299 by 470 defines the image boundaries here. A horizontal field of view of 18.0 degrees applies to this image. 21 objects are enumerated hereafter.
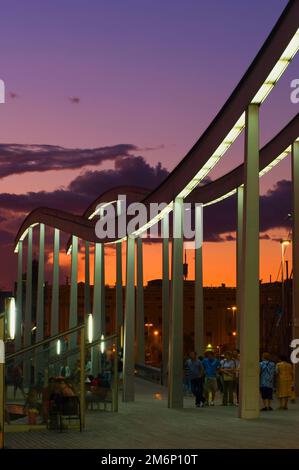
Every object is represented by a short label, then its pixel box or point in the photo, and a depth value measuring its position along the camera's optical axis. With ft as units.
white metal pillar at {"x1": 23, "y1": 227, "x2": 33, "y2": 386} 176.65
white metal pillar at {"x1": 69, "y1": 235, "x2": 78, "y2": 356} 146.20
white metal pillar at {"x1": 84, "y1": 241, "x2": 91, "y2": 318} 154.90
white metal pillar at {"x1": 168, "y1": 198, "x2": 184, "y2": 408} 77.41
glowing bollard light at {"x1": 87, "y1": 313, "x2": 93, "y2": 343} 94.65
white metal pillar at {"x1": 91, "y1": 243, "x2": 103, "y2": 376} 134.21
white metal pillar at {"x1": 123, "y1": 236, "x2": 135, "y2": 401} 92.68
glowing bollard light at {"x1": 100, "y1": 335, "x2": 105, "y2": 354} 89.54
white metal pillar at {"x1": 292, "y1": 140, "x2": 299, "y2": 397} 79.98
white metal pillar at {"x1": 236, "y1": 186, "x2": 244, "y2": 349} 95.76
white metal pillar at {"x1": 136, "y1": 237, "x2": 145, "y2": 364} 143.64
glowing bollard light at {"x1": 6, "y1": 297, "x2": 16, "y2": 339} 51.97
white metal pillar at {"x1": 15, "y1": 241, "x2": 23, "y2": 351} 190.43
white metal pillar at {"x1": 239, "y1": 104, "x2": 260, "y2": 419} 58.90
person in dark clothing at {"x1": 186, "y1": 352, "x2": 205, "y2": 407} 74.13
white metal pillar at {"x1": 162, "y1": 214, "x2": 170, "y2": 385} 117.80
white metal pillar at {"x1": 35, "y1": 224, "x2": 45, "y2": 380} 164.66
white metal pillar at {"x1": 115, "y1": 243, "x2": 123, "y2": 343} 143.74
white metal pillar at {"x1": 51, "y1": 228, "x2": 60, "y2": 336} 153.84
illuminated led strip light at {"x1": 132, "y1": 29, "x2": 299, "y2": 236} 53.83
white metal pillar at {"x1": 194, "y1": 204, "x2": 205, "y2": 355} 107.04
